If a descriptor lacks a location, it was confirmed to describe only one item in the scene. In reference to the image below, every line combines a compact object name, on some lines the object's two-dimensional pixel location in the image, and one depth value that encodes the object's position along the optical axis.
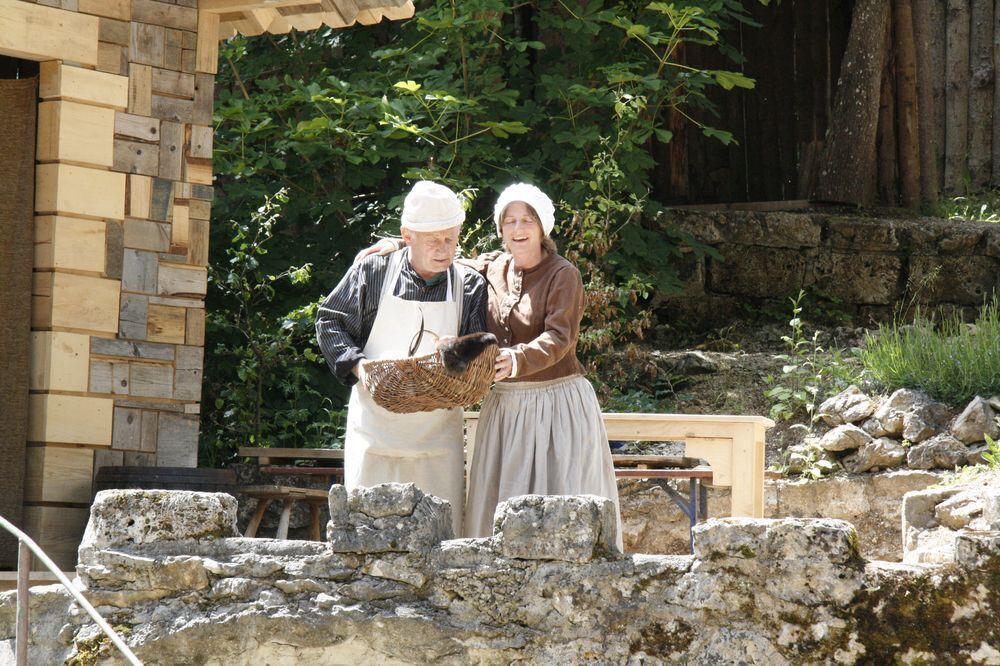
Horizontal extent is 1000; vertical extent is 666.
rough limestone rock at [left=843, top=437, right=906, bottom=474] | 11.65
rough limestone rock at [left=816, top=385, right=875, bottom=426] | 12.16
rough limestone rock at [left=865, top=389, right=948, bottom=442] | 11.65
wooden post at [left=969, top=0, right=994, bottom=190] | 18.80
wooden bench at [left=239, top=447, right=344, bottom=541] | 9.88
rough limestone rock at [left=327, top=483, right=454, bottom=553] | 6.29
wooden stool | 9.83
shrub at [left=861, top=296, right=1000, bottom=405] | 11.94
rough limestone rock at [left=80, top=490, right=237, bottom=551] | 6.50
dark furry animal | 6.81
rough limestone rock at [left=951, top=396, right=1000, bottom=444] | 11.34
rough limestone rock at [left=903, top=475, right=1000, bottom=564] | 6.18
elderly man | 7.34
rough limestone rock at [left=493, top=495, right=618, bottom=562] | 6.08
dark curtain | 8.95
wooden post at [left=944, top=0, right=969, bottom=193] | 18.85
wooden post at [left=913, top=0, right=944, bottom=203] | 17.10
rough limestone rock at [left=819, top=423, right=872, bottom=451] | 11.88
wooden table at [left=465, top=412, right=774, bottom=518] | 9.20
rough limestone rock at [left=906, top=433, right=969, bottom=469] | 11.33
